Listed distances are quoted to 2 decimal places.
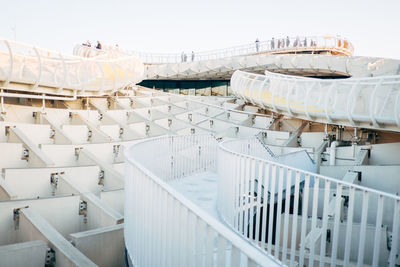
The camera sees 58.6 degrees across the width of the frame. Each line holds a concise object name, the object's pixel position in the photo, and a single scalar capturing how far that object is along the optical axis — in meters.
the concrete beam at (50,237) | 4.80
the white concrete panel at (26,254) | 5.00
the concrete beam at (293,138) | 15.41
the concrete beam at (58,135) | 11.52
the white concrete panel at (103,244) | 5.50
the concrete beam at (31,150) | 9.34
